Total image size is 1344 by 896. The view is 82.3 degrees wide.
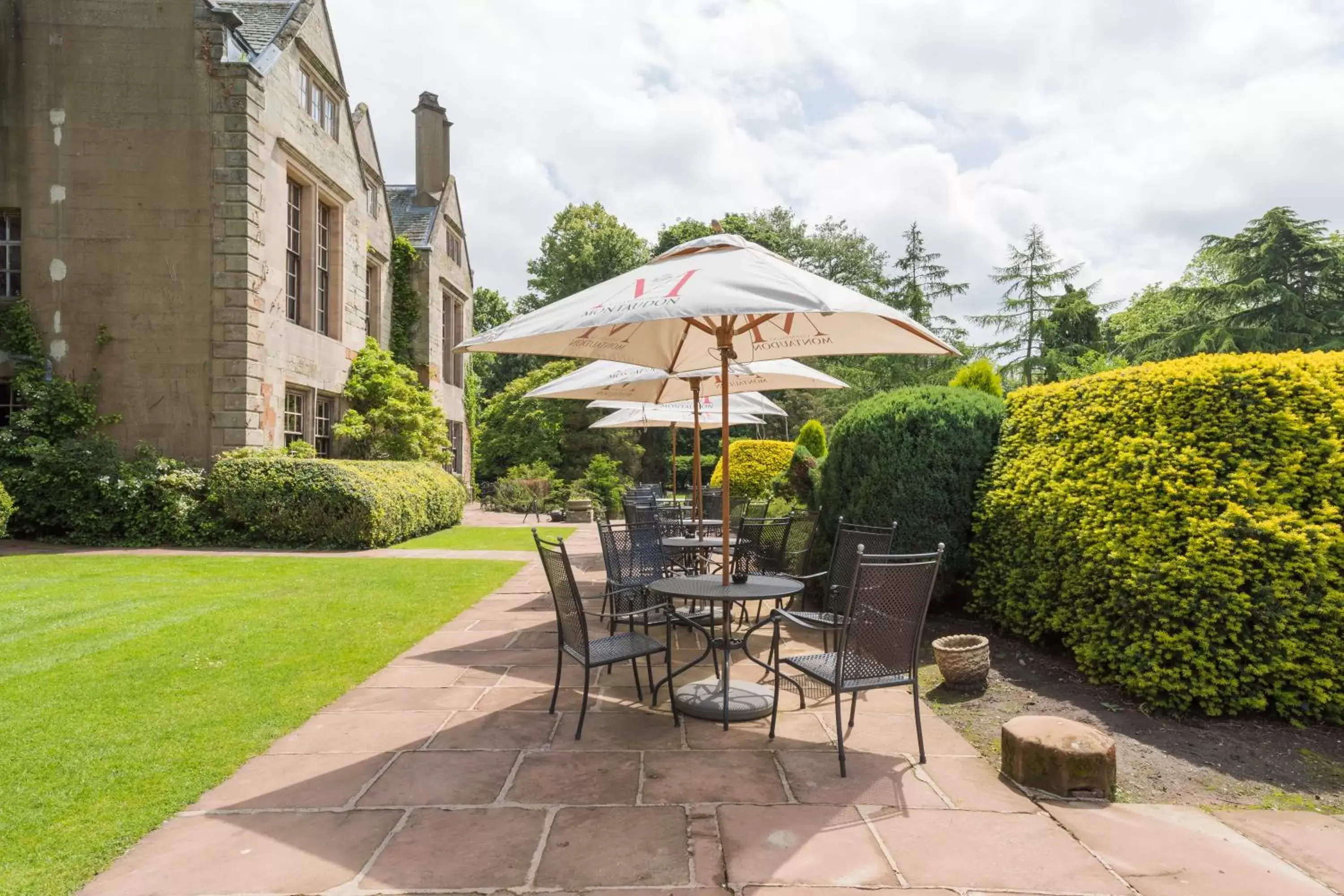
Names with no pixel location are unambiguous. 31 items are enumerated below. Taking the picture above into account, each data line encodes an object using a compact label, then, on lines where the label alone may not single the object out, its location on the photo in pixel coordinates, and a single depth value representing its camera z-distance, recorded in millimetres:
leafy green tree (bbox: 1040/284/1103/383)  36094
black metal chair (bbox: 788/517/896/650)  5066
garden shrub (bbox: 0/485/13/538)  10688
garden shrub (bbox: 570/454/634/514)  21406
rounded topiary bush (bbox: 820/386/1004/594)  6422
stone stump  3404
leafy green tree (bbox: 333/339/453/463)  16797
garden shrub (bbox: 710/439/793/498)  21234
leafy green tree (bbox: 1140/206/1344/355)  27062
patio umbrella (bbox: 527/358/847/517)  7922
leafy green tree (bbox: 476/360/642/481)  28359
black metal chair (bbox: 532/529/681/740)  4035
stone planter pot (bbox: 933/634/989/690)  4984
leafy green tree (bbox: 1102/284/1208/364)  30406
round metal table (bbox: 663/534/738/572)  6398
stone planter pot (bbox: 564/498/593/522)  19234
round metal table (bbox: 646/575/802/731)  4320
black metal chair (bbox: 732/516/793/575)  6371
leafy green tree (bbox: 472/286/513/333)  50969
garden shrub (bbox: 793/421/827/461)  17609
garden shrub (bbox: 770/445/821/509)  9352
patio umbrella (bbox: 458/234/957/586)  3652
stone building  13203
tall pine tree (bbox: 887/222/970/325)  38688
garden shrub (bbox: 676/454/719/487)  30330
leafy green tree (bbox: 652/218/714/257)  36781
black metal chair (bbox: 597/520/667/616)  6129
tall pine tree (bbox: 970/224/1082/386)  37281
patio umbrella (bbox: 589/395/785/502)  10758
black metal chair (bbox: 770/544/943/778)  3697
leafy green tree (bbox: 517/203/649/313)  38375
